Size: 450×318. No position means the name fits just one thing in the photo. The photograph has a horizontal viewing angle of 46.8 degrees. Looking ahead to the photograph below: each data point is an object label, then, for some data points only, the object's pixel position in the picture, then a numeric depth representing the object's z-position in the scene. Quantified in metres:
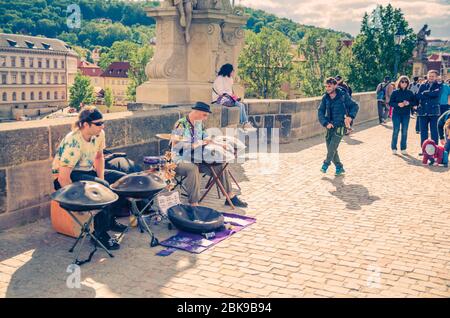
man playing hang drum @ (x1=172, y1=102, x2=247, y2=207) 6.64
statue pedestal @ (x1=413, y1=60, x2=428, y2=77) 91.74
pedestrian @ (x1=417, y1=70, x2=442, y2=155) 11.21
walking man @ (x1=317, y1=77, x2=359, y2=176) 9.16
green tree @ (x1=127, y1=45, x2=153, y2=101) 79.28
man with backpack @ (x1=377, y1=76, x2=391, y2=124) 18.36
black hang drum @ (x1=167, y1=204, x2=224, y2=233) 5.71
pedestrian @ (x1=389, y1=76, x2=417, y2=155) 11.19
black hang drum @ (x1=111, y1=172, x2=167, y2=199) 5.32
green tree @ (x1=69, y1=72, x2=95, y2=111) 114.38
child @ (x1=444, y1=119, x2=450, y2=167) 9.94
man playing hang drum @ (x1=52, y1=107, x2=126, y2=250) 5.29
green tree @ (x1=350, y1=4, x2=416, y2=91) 52.09
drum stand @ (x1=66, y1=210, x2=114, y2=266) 4.91
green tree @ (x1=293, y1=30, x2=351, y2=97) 70.00
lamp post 26.51
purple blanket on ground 5.34
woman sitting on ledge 9.83
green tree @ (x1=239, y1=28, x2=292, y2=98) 67.75
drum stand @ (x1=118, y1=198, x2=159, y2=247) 5.40
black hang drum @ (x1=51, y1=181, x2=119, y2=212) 4.62
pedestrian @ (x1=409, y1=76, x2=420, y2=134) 18.49
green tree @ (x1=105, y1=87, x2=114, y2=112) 116.12
